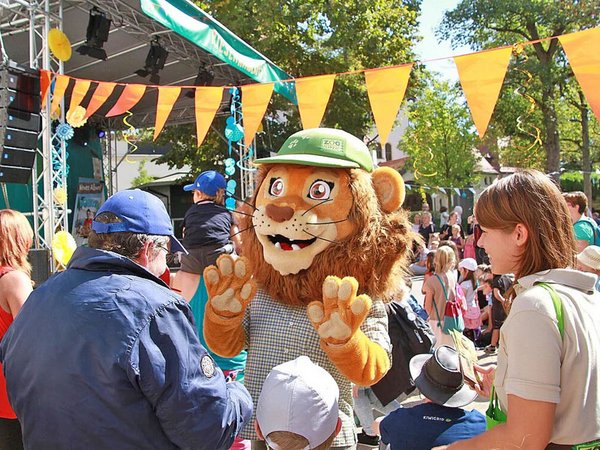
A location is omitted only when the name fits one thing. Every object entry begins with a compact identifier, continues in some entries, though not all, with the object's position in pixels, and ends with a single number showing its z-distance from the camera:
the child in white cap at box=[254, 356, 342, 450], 1.80
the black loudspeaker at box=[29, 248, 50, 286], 6.51
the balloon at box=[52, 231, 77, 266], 6.51
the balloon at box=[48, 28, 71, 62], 6.98
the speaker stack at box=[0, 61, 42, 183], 6.25
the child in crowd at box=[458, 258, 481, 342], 7.36
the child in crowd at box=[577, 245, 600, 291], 4.16
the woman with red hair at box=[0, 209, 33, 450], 2.71
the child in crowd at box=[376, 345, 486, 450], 1.91
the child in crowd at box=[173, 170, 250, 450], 4.27
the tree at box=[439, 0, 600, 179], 16.91
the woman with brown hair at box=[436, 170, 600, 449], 1.36
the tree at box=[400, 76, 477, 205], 23.24
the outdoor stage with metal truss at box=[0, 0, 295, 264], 6.99
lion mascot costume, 2.38
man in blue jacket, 1.57
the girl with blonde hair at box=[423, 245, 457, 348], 5.84
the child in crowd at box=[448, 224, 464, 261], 12.10
